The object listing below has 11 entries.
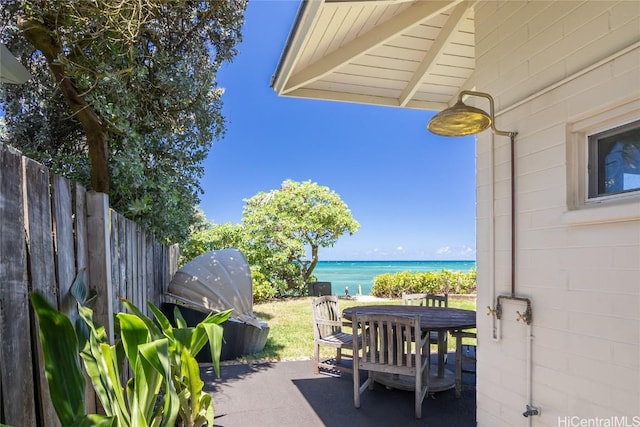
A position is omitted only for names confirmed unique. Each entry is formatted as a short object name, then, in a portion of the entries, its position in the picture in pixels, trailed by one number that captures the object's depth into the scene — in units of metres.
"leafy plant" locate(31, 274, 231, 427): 1.54
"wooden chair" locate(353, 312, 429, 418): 3.55
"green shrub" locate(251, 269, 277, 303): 10.44
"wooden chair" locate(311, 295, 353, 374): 4.42
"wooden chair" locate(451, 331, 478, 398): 4.05
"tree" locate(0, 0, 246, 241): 3.26
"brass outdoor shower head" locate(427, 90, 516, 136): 2.24
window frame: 1.92
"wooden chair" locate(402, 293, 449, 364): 5.63
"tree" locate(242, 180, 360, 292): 11.30
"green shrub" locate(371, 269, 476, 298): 11.90
